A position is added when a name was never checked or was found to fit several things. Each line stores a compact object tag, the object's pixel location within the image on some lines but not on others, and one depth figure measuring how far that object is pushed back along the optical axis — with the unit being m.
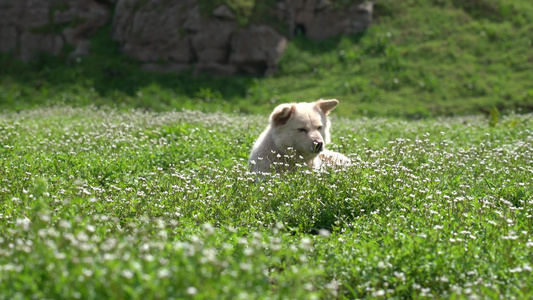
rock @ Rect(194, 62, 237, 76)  27.72
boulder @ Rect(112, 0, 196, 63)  28.19
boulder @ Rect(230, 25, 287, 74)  27.56
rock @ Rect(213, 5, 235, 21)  27.47
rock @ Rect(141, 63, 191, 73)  27.86
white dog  9.30
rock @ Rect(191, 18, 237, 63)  27.53
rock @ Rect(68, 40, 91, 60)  28.67
